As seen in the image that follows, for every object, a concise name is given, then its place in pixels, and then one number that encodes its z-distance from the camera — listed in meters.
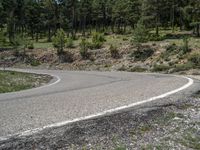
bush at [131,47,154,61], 25.55
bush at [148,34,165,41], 29.61
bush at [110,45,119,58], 27.42
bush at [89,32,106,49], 30.08
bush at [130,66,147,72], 23.19
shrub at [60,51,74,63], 29.61
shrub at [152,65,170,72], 21.55
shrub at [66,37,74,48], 31.77
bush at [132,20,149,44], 26.69
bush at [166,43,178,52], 24.61
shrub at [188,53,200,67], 20.67
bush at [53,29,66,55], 30.77
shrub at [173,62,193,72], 19.99
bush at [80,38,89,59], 29.07
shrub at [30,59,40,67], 30.41
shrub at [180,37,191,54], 23.55
